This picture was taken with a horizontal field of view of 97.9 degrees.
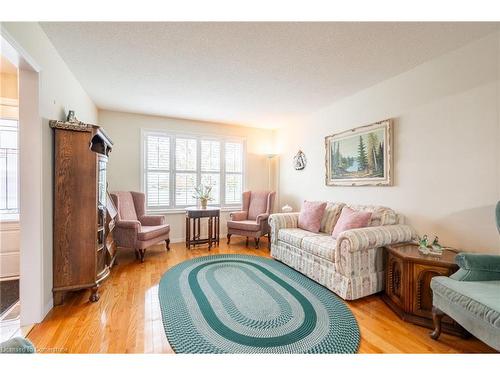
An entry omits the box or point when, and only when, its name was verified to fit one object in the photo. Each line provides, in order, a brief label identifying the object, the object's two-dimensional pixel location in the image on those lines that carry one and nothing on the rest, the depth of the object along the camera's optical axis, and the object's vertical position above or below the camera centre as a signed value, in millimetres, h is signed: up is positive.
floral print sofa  2170 -732
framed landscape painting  2723 +436
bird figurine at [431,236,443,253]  1963 -546
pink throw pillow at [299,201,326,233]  3186 -436
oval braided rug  1564 -1123
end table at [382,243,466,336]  1773 -843
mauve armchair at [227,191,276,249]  3974 -575
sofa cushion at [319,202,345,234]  3119 -433
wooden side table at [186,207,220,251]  3906 -693
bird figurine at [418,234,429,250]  2026 -531
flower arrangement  4125 -126
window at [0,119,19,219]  2711 +221
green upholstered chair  1256 -698
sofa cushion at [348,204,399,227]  2529 -347
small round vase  4109 -304
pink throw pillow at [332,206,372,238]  2511 -393
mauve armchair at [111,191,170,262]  3182 -607
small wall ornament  4241 +528
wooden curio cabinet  2010 -207
